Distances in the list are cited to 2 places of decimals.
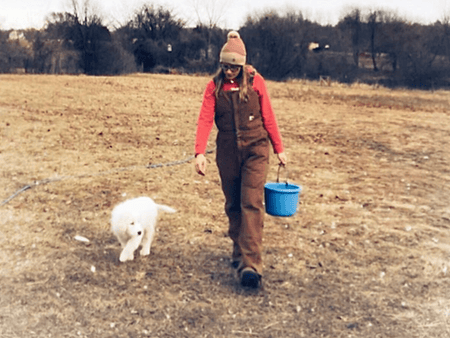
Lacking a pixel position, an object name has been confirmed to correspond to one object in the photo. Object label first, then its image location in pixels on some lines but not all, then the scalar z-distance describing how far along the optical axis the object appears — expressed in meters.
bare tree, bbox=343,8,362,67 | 50.14
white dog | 4.39
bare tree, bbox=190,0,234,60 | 50.06
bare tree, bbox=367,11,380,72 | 47.24
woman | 3.96
